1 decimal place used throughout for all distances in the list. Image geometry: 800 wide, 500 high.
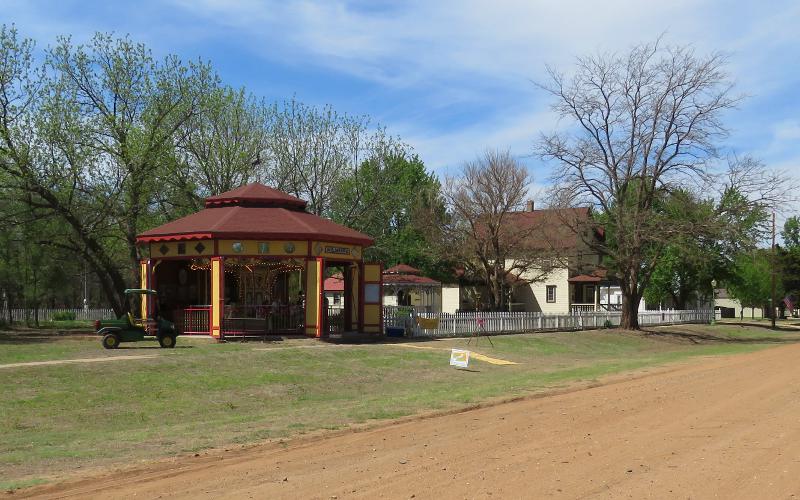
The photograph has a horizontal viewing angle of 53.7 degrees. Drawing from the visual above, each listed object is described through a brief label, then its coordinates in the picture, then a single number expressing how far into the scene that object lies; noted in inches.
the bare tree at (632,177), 1785.2
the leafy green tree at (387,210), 2010.3
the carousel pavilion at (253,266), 1163.9
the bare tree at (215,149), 1628.9
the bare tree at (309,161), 1920.5
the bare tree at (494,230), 2065.7
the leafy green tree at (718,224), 1689.2
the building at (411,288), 1884.8
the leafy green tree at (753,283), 2719.0
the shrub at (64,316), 2480.3
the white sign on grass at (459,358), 1005.8
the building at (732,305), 4102.1
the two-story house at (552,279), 2082.9
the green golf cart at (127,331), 978.1
